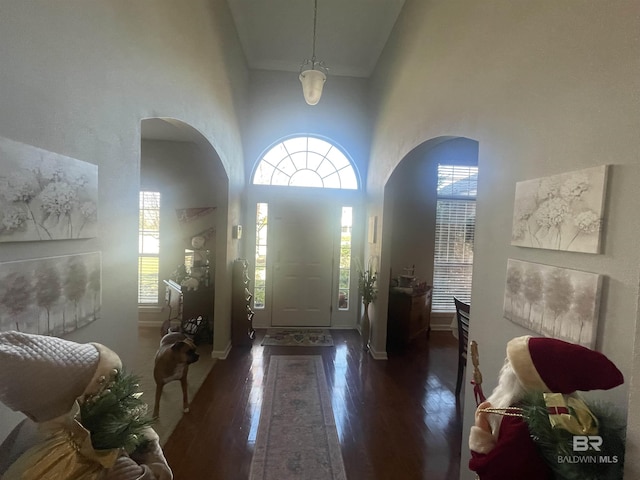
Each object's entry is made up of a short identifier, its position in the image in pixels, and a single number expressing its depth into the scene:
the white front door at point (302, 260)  4.50
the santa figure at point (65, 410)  0.65
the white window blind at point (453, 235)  4.59
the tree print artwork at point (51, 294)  0.88
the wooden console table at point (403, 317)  3.87
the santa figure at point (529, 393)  0.79
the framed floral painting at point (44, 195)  0.87
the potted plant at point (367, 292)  3.70
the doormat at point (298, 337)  3.93
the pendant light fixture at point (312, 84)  2.64
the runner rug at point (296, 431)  1.86
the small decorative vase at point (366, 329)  3.85
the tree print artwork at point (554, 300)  1.01
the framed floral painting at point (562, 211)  1.01
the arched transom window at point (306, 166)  4.50
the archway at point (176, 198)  4.35
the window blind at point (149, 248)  4.39
